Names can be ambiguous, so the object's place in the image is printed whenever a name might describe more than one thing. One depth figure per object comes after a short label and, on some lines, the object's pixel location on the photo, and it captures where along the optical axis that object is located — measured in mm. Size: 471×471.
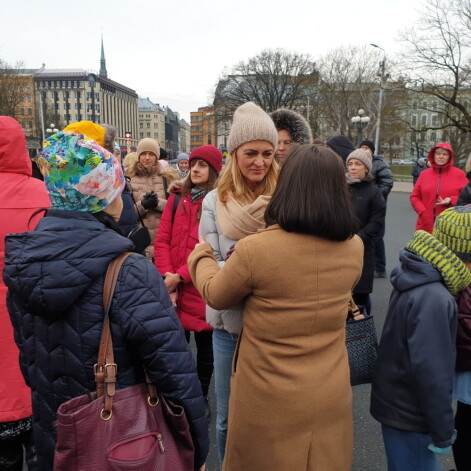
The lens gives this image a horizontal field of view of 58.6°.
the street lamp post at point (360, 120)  22533
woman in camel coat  1506
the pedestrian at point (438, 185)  5961
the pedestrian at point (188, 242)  2965
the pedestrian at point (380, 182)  6602
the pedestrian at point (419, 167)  15200
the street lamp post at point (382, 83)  24270
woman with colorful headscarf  1334
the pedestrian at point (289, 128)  2836
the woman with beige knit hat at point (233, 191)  2131
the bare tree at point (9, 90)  32500
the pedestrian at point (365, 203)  4562
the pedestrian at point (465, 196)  5029
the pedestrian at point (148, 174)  4380
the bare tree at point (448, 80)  21750
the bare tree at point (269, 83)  45969
